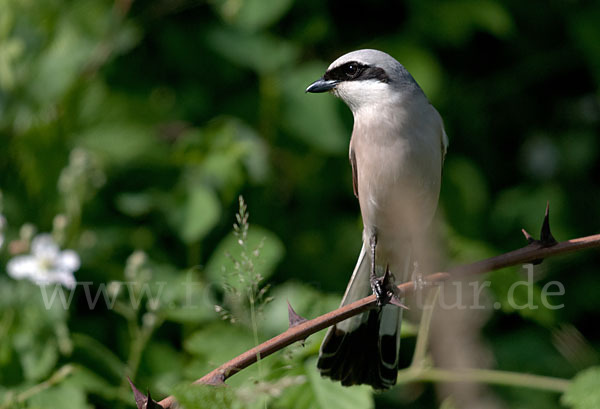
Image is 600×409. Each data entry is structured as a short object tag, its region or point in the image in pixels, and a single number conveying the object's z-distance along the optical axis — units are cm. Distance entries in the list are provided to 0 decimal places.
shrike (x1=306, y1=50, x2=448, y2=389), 428
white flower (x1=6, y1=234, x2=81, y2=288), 492
